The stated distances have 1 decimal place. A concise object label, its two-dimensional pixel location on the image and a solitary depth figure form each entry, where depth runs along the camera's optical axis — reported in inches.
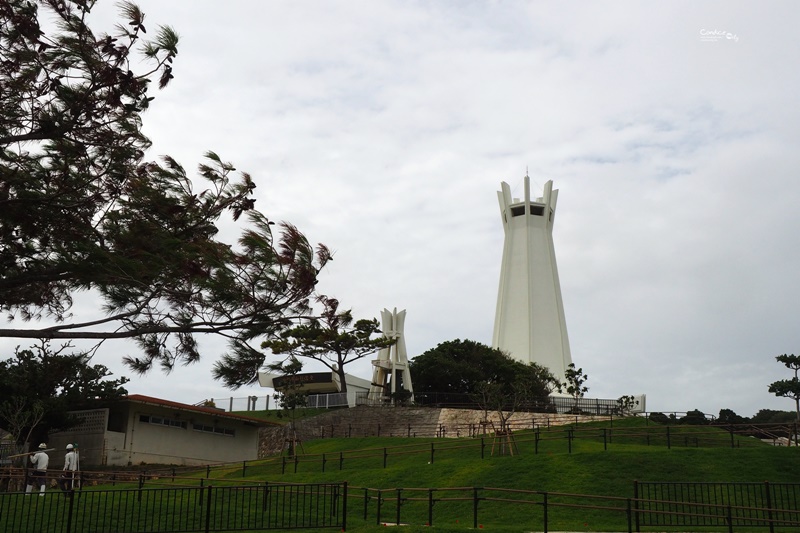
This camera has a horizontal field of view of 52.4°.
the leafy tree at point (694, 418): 1524.4
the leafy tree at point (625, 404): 1714.8
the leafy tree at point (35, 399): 1134.4
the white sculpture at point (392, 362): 2070.6
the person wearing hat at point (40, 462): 723.4
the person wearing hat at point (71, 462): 763.1
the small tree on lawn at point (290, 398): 1339.8
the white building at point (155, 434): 1254.9
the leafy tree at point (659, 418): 1677.0
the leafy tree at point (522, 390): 1370.8
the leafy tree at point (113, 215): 387.9
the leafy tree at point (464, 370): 2164.1
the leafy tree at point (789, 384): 1545.3
